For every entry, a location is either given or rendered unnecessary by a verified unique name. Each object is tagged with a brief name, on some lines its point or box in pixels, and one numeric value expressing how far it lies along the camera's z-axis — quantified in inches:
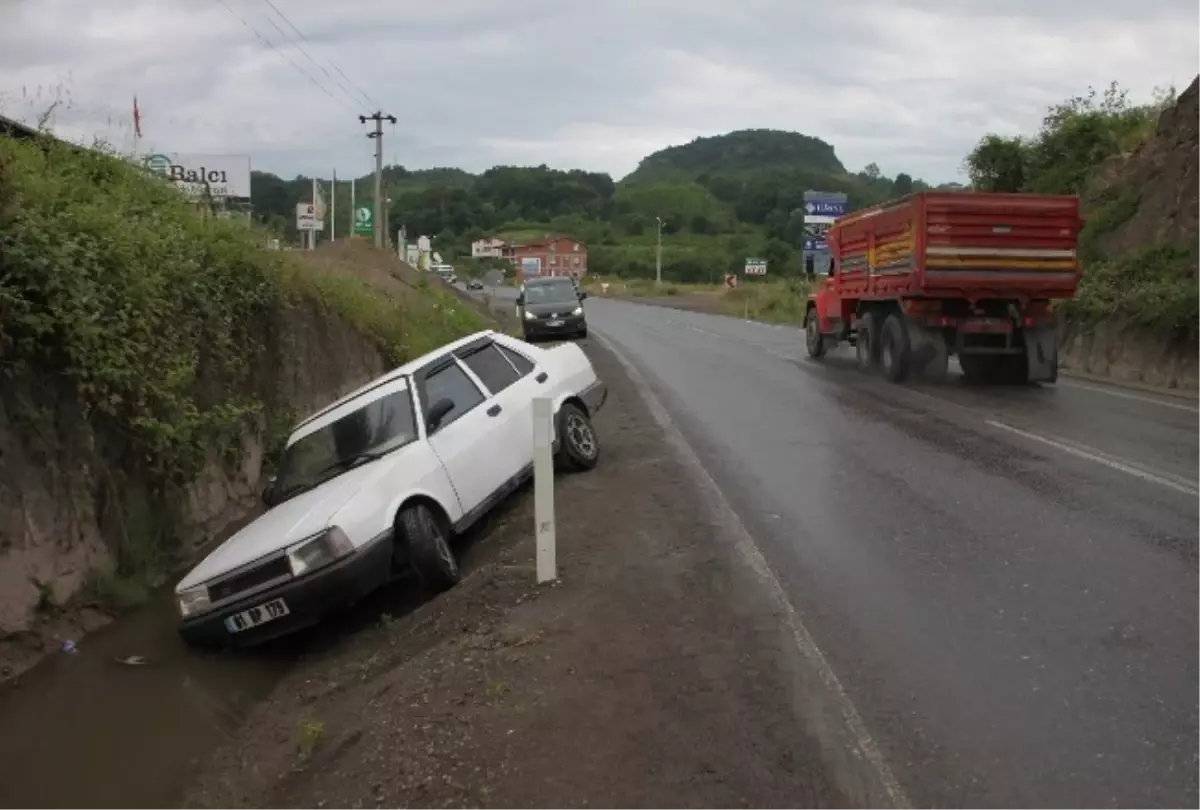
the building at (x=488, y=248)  5472.4
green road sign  1908.2
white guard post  273.7
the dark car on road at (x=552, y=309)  1258.6
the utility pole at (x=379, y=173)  1908.2
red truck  665.6
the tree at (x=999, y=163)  1380.4
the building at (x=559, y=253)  4820.4
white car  277.4
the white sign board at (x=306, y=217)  1483.8
